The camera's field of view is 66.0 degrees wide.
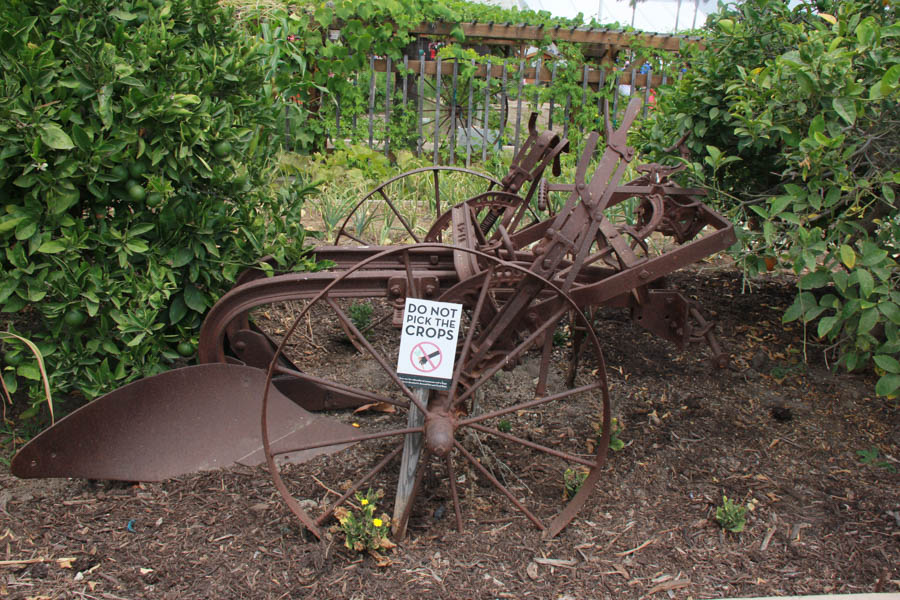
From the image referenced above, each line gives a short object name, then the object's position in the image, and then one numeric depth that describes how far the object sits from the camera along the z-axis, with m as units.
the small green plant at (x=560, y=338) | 3.77
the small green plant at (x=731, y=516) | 2.39
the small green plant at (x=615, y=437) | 2.83
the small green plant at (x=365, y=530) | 2.15
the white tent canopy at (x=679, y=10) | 12.88
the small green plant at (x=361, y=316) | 3.74
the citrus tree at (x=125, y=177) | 2.33
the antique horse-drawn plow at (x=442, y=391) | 2.28
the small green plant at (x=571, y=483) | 2.50
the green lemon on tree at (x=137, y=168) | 2.48
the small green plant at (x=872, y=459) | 2.80
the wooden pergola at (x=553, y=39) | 7.26
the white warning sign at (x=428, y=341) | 2.20
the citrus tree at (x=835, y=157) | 2.33
